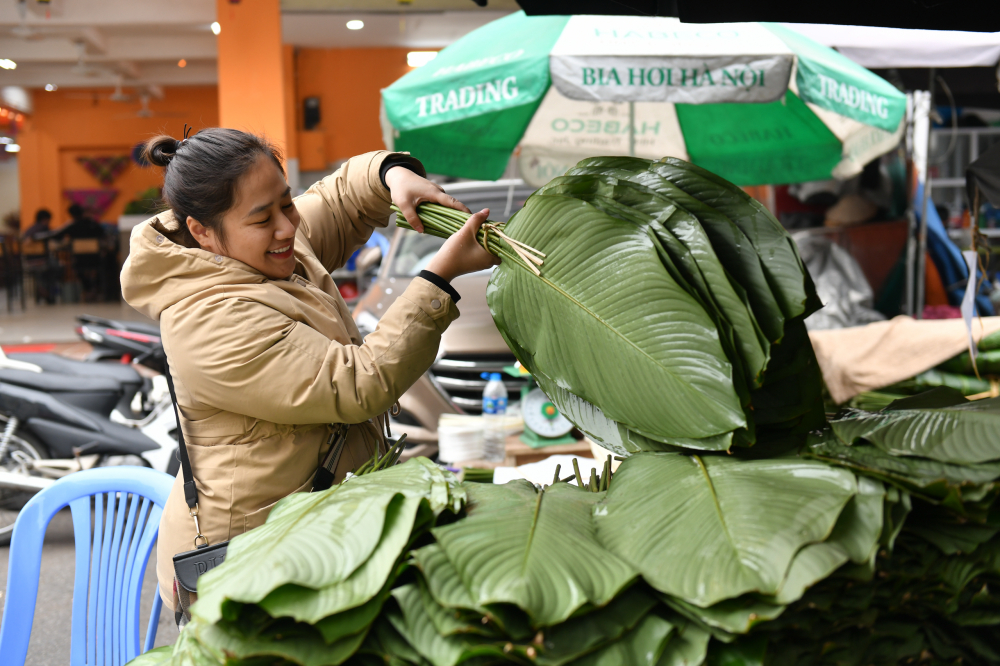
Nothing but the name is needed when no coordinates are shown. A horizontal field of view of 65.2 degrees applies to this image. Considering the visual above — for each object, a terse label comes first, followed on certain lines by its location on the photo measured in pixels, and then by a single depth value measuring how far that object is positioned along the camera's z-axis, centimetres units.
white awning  381
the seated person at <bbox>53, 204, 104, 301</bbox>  1485
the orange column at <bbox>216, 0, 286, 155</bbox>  725
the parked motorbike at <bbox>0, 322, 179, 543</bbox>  392
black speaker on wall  1150
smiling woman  130
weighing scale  340
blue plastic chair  179
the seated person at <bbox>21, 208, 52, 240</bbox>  1558
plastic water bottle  347
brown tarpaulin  275
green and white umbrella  336
